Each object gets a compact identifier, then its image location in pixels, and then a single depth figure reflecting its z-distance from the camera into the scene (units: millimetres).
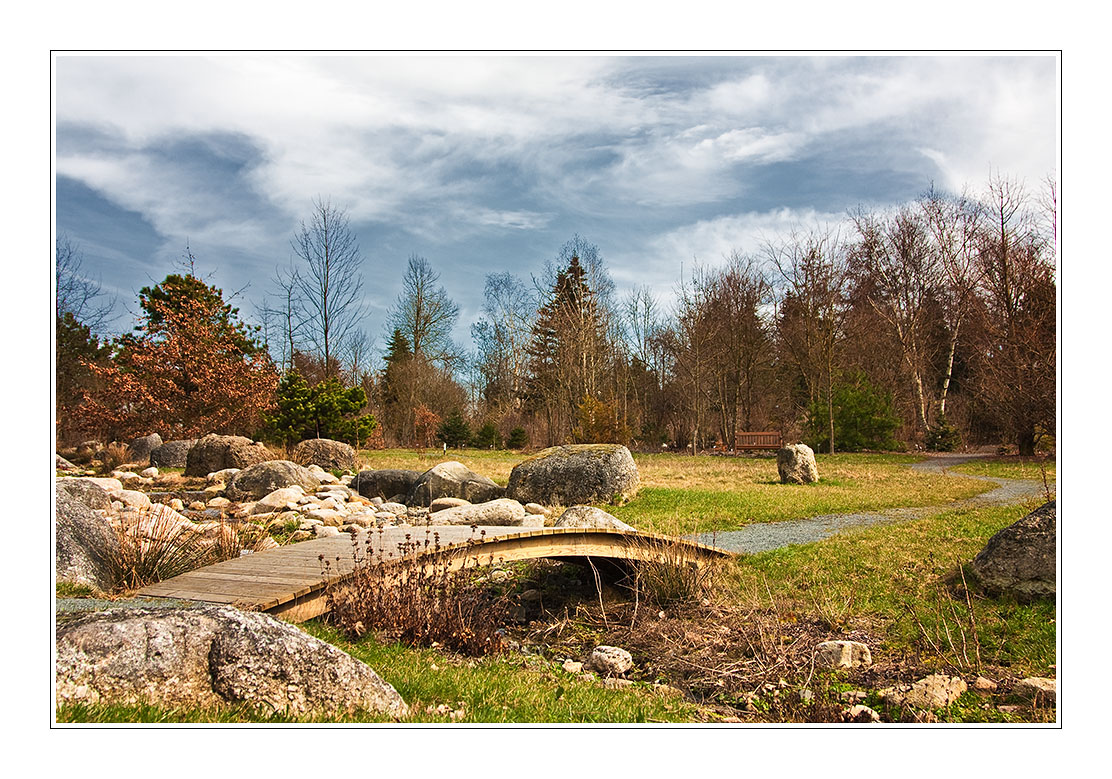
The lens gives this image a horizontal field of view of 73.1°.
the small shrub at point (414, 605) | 5117
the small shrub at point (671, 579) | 6645
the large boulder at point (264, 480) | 11711
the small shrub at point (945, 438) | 21297
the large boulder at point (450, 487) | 12320
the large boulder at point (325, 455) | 15672
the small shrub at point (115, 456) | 14845
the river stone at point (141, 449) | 15797
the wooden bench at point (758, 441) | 23047
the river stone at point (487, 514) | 9434
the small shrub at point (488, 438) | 26172
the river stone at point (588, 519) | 8719
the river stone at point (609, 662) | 5113
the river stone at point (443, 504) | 11288
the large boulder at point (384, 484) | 13484
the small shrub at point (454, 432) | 26328
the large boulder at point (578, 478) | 11977
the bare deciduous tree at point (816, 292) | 23719
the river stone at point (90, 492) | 7824
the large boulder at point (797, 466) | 14219
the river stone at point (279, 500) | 10109
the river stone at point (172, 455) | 14930
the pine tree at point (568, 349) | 25625
